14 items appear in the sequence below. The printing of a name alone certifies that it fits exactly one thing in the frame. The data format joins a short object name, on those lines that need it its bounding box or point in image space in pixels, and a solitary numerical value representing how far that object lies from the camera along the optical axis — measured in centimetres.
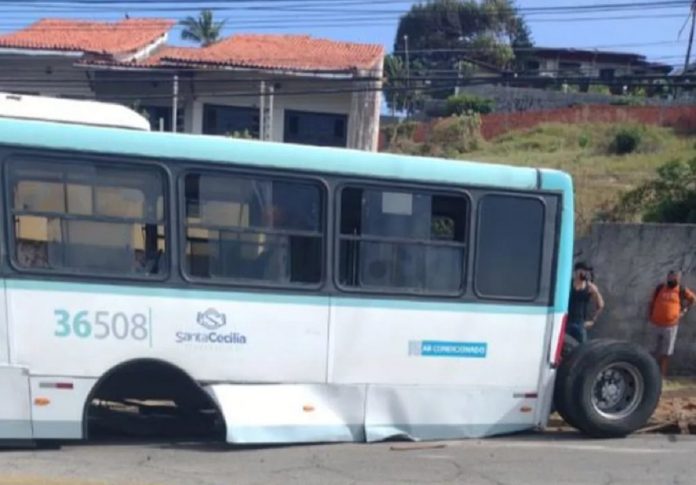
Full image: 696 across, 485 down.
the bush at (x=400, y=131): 4309
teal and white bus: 859
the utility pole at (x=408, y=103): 6136
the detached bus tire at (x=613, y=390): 1003
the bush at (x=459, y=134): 3962
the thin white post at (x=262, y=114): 2892
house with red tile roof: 2875
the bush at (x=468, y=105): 5132
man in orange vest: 1440
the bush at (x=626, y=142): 3622
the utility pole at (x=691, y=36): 2862
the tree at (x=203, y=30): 7094
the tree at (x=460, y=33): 6550
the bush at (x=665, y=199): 1952
